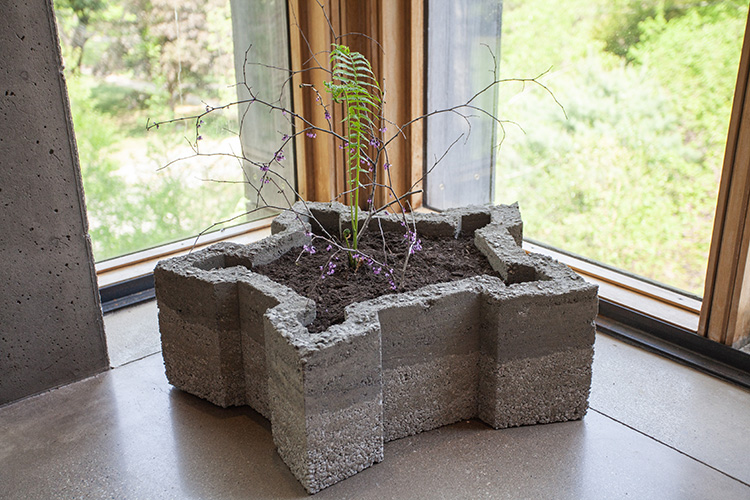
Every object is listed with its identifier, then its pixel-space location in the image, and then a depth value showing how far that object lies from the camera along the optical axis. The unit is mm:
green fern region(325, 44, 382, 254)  2161
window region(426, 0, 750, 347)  2504
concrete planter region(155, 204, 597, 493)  1862
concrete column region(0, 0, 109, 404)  2105
